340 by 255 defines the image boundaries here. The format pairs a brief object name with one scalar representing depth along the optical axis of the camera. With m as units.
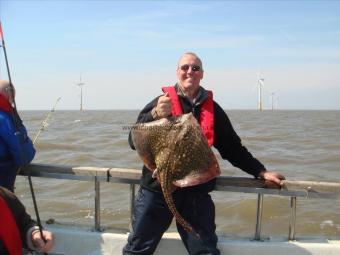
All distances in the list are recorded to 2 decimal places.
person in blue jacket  3.85
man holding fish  3.56
